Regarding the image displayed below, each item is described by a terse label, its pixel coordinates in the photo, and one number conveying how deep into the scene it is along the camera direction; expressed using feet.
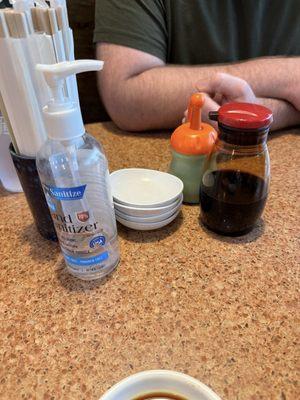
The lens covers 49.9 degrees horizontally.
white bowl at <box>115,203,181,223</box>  1.77
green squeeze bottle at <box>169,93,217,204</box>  1.88
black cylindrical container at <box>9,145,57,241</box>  1.55
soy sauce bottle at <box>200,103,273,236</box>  1.59
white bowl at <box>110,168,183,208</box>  1.80
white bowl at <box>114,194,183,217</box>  1.74
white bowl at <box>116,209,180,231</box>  1.79
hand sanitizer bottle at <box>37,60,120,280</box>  1.23
